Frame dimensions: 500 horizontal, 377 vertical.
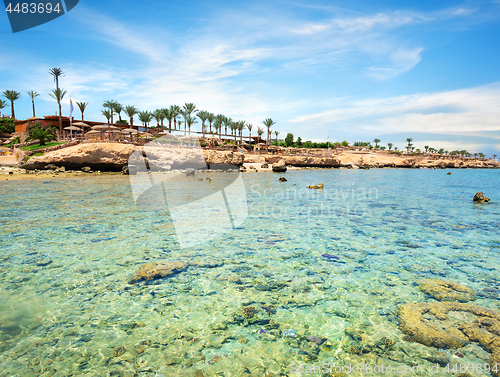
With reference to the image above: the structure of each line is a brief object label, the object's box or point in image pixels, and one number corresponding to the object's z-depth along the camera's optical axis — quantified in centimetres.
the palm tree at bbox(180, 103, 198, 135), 6631
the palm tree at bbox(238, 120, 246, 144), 8011
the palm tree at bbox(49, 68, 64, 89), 5191
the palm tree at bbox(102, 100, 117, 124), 5641
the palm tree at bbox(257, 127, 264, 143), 8419
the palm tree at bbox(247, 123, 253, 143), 8398
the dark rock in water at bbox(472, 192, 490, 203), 1680
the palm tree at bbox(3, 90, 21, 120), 6319
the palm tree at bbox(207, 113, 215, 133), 7249
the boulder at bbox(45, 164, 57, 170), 3176
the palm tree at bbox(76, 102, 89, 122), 5354
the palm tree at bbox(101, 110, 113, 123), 5631
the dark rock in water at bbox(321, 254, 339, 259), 648
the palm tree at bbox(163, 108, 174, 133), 6085
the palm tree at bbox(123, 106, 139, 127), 5853
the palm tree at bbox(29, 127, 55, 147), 3484
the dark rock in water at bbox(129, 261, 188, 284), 524
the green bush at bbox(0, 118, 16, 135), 5661
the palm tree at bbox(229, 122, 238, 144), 7906
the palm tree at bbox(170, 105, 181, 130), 6141
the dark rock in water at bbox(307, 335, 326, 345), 341
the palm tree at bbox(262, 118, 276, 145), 8821
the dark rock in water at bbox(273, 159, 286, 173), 4591
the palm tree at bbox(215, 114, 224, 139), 7437
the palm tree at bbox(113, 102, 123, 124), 5684
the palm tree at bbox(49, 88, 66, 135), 4952
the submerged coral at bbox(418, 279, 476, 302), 446
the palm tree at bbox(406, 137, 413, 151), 14465
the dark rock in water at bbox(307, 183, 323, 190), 2350
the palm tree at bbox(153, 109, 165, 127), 6328
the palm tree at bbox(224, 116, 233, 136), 7739
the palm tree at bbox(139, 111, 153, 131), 6163
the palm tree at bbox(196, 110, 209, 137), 7131
